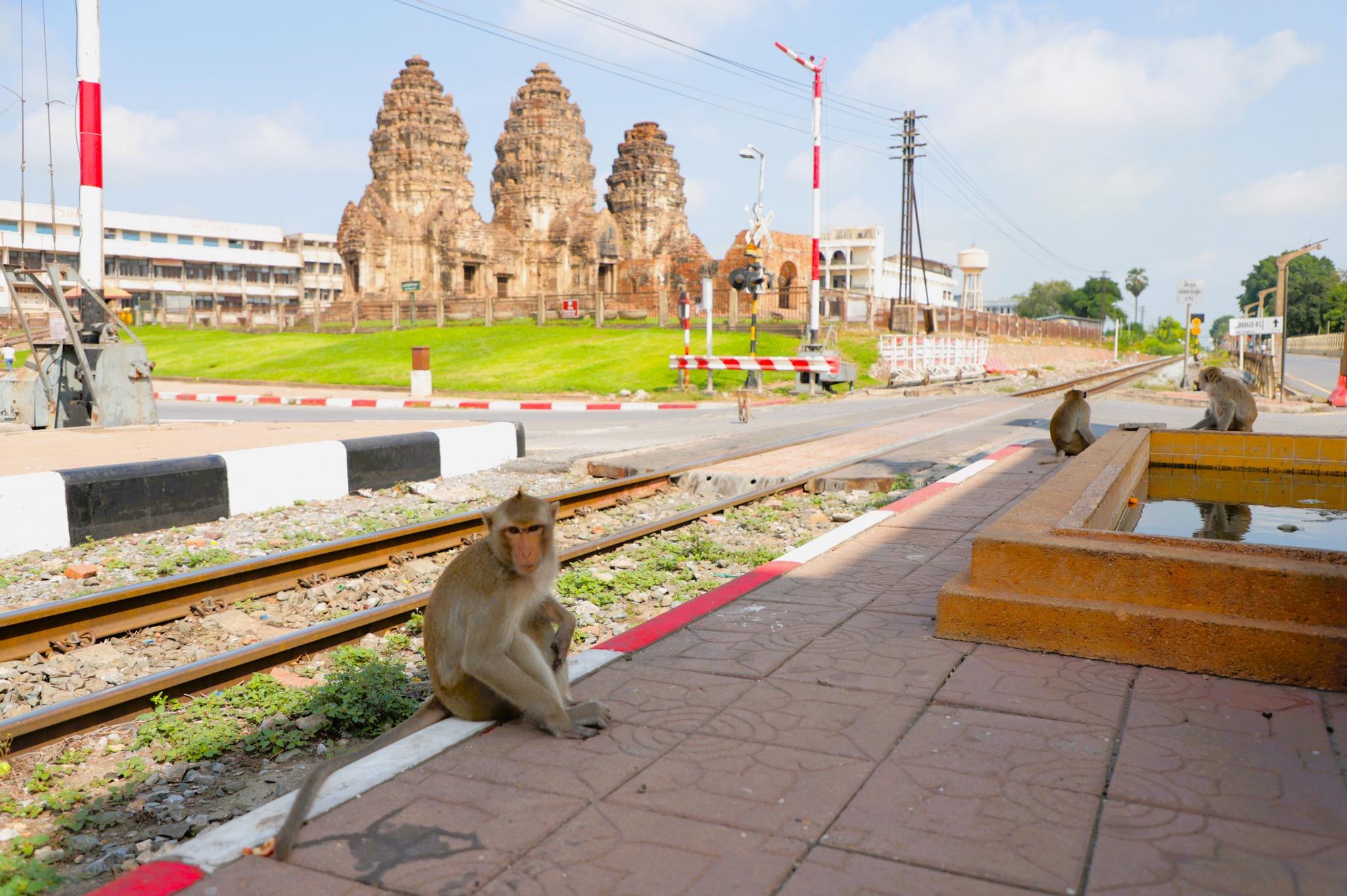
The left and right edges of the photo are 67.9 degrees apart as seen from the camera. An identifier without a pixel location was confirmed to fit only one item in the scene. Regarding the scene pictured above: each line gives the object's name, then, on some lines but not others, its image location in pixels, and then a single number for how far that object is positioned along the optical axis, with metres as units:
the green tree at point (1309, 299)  96.00
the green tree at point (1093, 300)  129.62
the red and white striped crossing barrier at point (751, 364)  21.77
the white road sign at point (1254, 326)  25.81
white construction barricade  30.34
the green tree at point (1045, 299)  141.75
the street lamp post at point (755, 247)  23.90
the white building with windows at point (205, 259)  76.25
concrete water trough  3.64
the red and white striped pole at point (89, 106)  11.51
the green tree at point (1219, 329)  129.62
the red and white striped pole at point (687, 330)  24.98
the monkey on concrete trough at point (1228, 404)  9.95
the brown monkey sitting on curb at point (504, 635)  3.06
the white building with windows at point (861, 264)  93.44
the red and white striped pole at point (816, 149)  25.27
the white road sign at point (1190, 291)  33.97
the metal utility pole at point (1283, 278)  25.21
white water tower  91.19
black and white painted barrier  6.63
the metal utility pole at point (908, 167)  42.94
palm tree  124.12
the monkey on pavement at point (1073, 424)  10.45
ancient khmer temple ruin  53.66
